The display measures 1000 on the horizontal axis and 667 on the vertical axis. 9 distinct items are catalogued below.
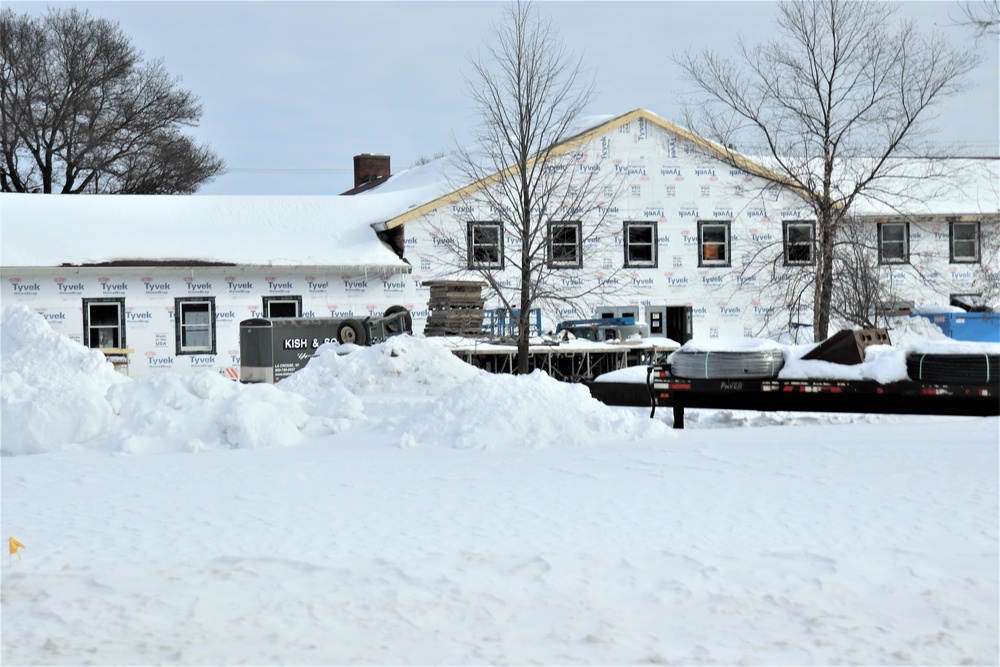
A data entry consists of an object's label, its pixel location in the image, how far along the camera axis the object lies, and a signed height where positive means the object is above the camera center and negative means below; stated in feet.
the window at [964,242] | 113.29 +6.45
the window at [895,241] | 111.75 +6.59
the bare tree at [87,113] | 160.25 +31.66
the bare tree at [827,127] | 86.69 +14.56
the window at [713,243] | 107.86 +6.50
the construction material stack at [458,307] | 86.89 +0.45
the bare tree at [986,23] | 60.23 +15.60
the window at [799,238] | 108.99 +6.91
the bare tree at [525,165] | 76.33 +11.12
